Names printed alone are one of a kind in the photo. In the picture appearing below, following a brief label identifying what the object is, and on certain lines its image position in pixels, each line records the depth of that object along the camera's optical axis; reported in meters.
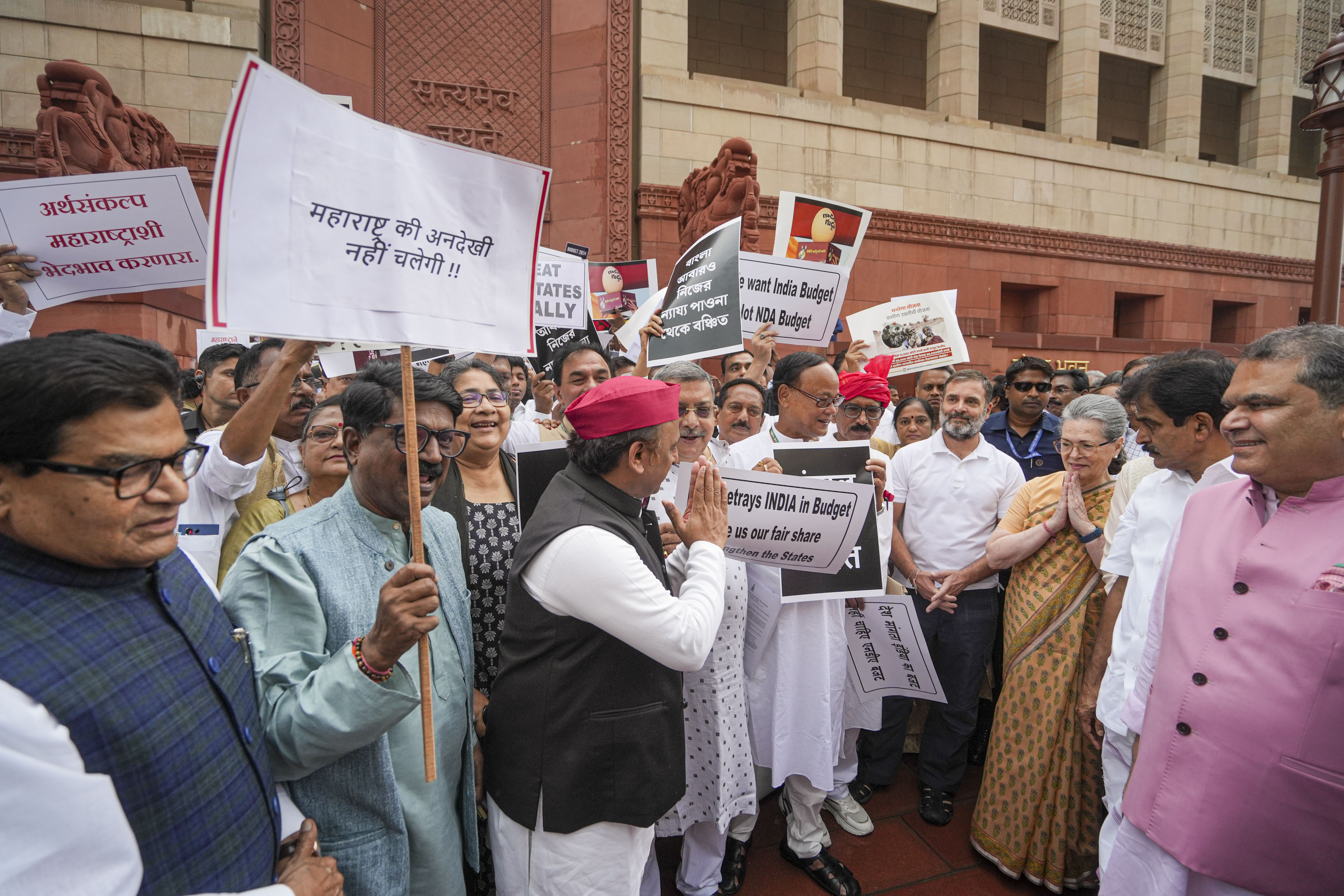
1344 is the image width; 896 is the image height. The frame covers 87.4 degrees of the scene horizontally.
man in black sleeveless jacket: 1.71
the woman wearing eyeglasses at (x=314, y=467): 2.46
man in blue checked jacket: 0.87
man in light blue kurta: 1.36
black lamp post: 5.41
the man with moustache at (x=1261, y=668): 1.56
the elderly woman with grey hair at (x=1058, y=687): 2.86
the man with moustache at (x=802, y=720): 2.90
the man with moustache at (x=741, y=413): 3.53
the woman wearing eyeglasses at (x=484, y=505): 2.47
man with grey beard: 3.45
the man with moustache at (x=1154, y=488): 2.30
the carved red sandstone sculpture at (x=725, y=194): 7.38
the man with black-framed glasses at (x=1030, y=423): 4.48
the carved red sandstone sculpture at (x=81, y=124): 5.30
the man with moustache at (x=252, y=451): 1.97
